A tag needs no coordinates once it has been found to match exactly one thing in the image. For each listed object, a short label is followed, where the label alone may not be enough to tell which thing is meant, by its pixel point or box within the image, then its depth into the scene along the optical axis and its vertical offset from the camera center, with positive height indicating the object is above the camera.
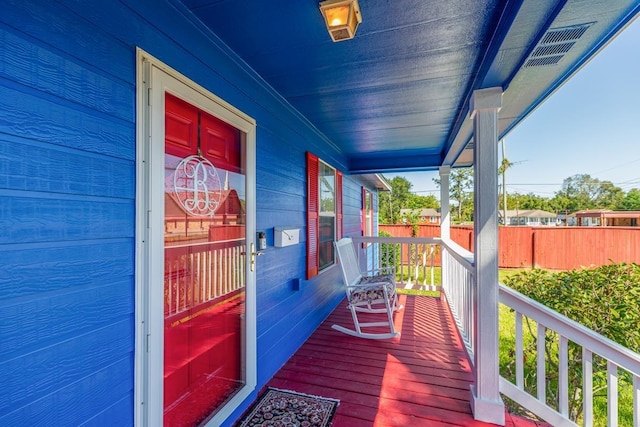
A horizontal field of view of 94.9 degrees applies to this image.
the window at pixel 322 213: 3.36 +0.02
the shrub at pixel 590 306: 2.06 -0.70
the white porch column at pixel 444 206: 5.11 +0.14
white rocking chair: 3.25 -0.89
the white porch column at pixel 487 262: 2.01 -0.33
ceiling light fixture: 1.42 +1.00
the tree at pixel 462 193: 25.67 +1.94
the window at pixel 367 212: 7.82 +0.06
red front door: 1.47 -0.28
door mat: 1.92 -1.36
